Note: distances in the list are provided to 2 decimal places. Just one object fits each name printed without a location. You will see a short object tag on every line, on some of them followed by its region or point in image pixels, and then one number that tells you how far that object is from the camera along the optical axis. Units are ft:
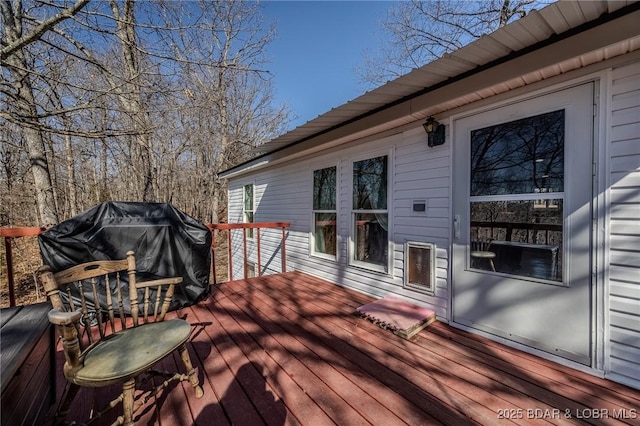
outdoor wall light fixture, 8.88
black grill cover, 8.32
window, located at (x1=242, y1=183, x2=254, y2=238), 22.98
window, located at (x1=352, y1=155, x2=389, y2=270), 11.19
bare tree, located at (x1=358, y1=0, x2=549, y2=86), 21.21
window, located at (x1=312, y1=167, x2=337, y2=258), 13.88
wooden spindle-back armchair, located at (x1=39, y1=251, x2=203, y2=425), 4.03
